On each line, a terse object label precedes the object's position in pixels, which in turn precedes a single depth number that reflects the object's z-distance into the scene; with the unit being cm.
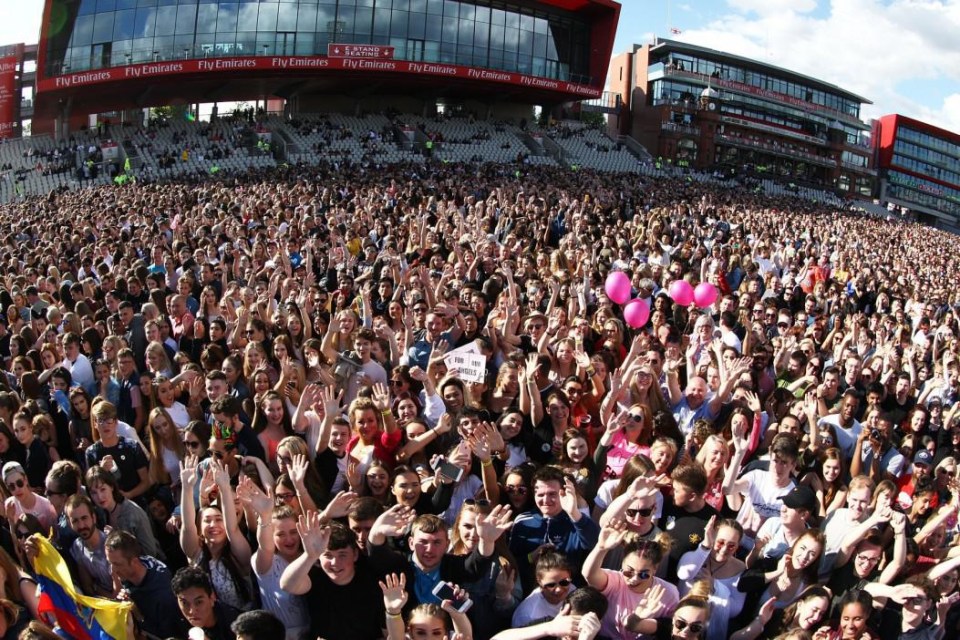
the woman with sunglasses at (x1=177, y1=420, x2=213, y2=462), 475
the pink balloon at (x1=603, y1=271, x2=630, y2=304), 852
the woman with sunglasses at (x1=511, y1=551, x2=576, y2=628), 336
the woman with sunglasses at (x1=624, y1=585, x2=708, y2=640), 318
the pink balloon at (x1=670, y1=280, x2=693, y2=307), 891
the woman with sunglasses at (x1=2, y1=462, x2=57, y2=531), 421
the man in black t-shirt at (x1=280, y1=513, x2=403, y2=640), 333
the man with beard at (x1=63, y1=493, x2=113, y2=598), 388
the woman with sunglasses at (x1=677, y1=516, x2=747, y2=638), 356
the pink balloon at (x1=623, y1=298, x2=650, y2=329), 802
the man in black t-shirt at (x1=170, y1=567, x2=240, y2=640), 330
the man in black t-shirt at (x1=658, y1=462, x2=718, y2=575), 390
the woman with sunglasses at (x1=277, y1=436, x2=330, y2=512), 414
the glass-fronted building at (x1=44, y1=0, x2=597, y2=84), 3816
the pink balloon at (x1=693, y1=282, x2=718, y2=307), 871
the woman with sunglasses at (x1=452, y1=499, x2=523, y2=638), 347
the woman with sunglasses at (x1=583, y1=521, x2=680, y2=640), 334
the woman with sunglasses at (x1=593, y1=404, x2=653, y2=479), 465
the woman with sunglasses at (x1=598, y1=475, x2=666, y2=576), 355
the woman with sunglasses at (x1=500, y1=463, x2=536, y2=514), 407
